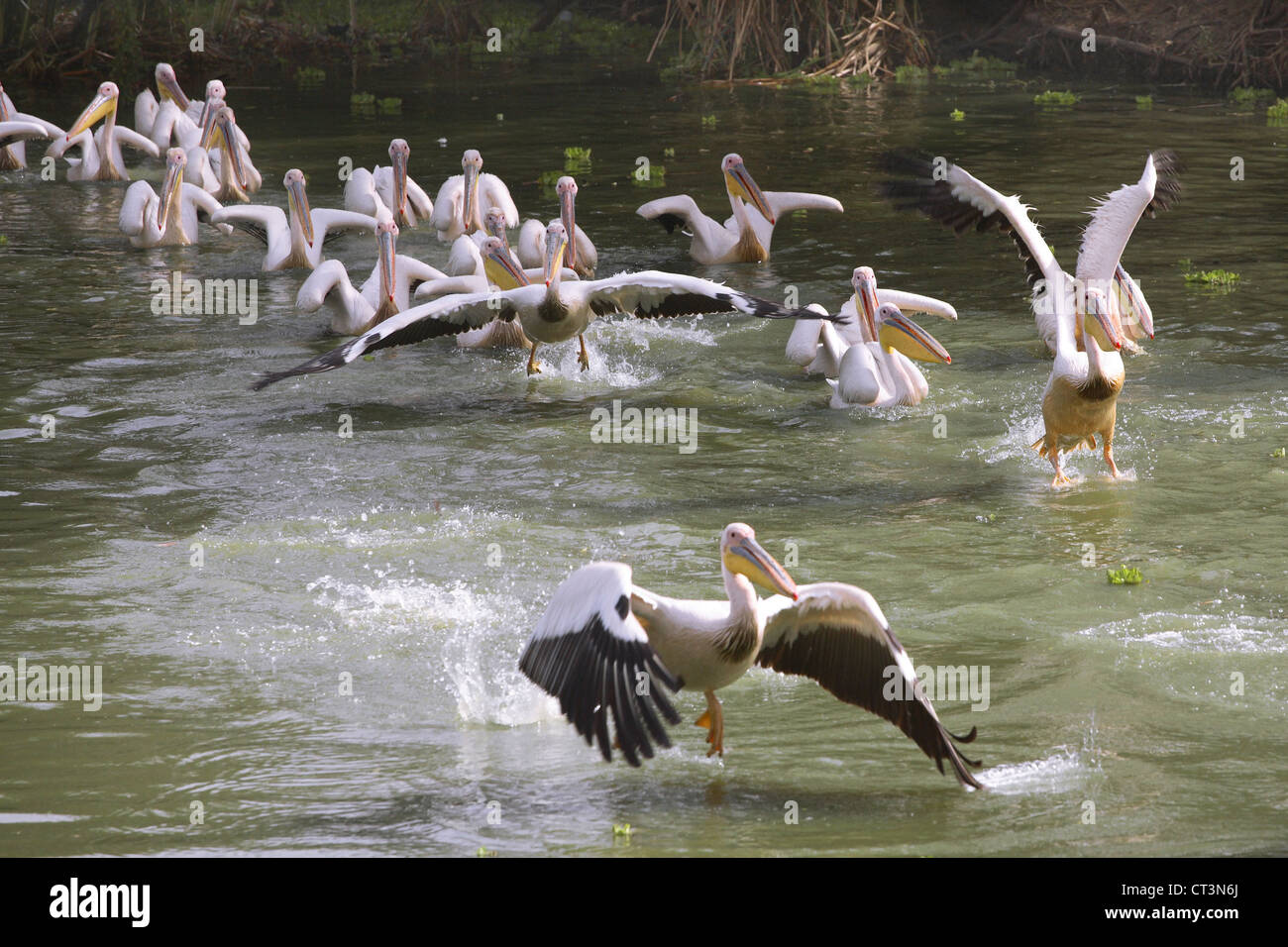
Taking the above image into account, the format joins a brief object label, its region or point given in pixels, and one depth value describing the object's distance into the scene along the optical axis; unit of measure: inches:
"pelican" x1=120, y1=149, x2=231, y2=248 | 441.4
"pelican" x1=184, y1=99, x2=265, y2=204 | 495.5
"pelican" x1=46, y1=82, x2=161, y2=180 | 542.6
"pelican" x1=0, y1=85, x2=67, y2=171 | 512.4
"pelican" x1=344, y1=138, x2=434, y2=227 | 452.1
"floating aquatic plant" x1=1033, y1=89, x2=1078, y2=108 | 685.9
